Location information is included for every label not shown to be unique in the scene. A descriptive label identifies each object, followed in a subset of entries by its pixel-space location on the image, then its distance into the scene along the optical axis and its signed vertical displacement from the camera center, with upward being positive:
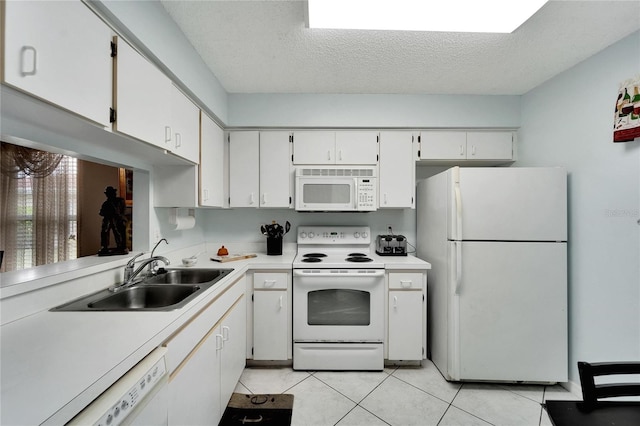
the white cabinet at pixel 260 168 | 2.55 +0.47
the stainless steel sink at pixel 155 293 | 1.23 -0.44
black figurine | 1.65 -0.04
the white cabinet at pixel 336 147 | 2.54 +0.67
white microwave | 2.48 +0.23
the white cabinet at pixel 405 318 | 2.22 -0.87
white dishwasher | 0.65 -0.52
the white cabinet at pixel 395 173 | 2.55 +0.42
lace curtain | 2.29 +0.06
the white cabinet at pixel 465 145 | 2.56 +0.70
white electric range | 2.18 -0.85
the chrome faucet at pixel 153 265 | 1.72 -0.34
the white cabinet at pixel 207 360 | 1.11 -0.77
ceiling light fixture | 1.33 +1.09
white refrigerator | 1.94 -0.44
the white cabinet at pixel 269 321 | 2.21 -0.89
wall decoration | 1.56 +0.64
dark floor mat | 1.68 -1.32
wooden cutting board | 2.27 -0.38
